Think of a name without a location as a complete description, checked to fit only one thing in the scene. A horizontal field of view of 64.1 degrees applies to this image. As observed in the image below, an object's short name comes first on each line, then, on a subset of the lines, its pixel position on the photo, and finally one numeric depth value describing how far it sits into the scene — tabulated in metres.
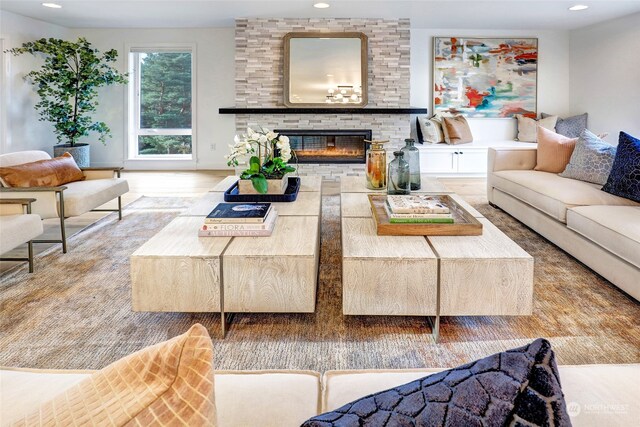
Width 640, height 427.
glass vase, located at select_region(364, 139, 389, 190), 3.71
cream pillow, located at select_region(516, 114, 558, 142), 7.59
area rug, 2.13
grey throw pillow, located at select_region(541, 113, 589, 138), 7.39
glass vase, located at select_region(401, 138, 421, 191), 3.43
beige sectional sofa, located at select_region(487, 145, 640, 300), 2.73
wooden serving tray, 2.52
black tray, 3.20
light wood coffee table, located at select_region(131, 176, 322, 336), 2.23
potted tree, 6.48
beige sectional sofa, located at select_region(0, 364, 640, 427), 0.82
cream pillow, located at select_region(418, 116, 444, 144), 7.46
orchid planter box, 3.30
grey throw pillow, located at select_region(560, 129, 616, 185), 3.79
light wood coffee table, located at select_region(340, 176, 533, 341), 2.19
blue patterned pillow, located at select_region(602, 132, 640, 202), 3.26
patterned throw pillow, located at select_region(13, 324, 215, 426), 0.53
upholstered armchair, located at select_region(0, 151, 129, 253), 3.56
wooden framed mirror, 6.82
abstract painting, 7.75
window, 8.13
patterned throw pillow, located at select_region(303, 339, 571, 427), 0.56
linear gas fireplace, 6.98
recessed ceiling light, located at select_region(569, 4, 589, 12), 5.84
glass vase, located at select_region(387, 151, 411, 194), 3.27
